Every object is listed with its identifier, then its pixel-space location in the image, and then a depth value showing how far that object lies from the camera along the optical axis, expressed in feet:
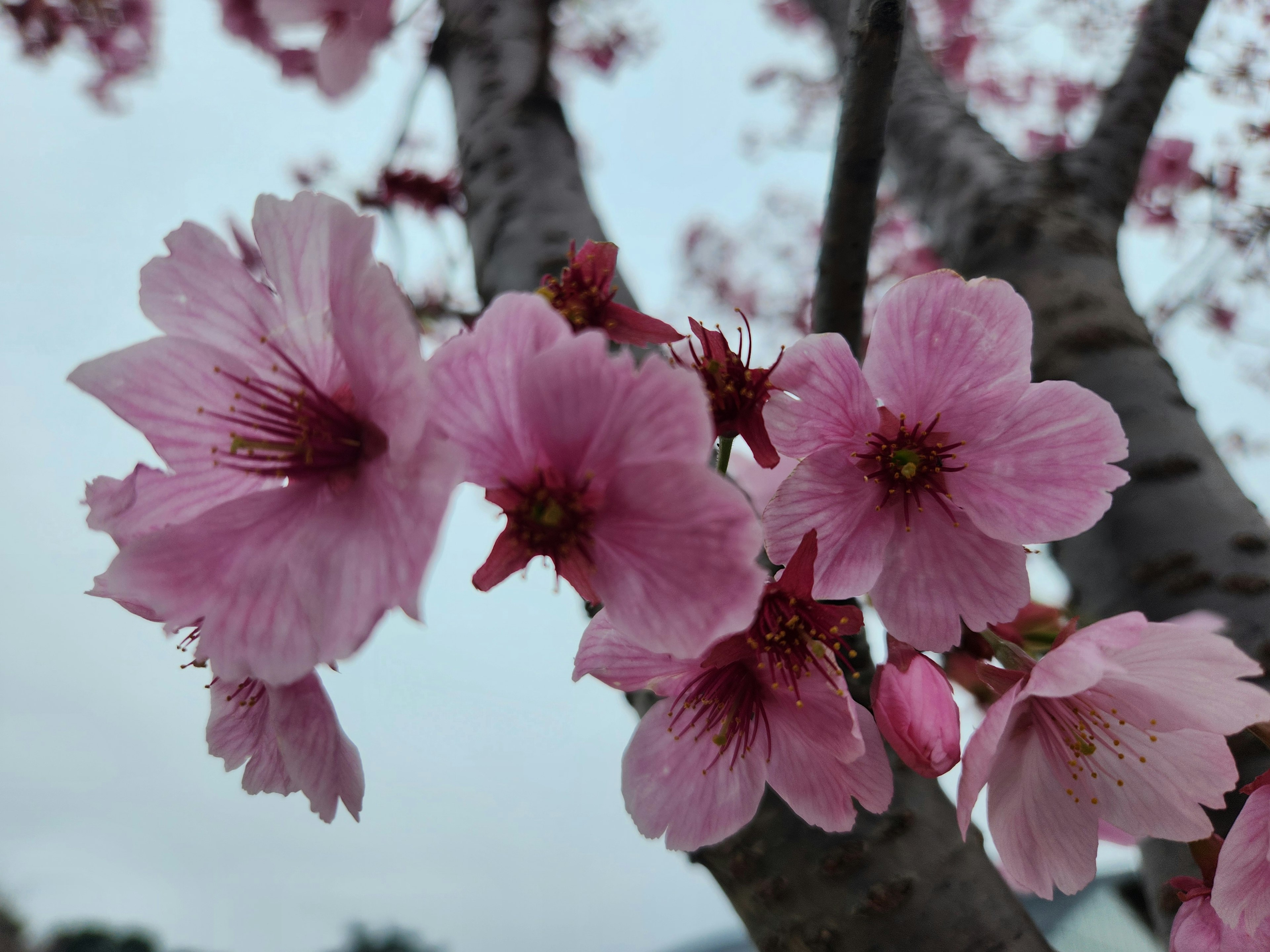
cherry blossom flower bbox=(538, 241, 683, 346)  0.35
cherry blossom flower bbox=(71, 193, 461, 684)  0.24
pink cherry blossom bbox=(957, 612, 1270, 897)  0.30
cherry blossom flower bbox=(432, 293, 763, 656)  0.24
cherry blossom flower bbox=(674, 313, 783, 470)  0.33
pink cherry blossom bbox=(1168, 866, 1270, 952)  0.32
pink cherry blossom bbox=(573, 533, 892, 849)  0.30
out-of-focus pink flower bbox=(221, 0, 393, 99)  0.73
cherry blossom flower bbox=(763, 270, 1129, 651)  0.30
